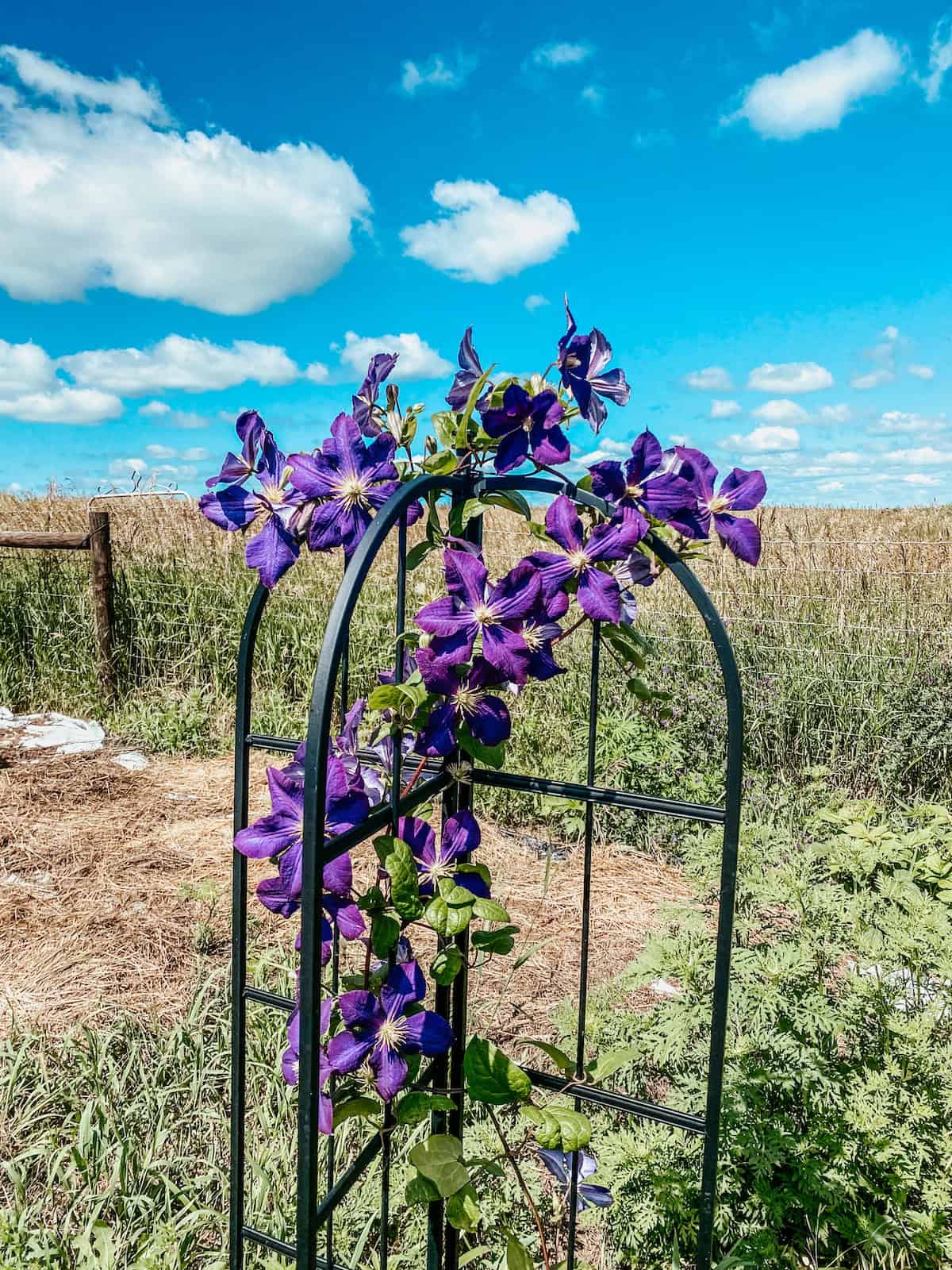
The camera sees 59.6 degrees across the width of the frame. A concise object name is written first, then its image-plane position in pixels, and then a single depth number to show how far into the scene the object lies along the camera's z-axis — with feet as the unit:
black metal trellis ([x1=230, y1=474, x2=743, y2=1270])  2.36
